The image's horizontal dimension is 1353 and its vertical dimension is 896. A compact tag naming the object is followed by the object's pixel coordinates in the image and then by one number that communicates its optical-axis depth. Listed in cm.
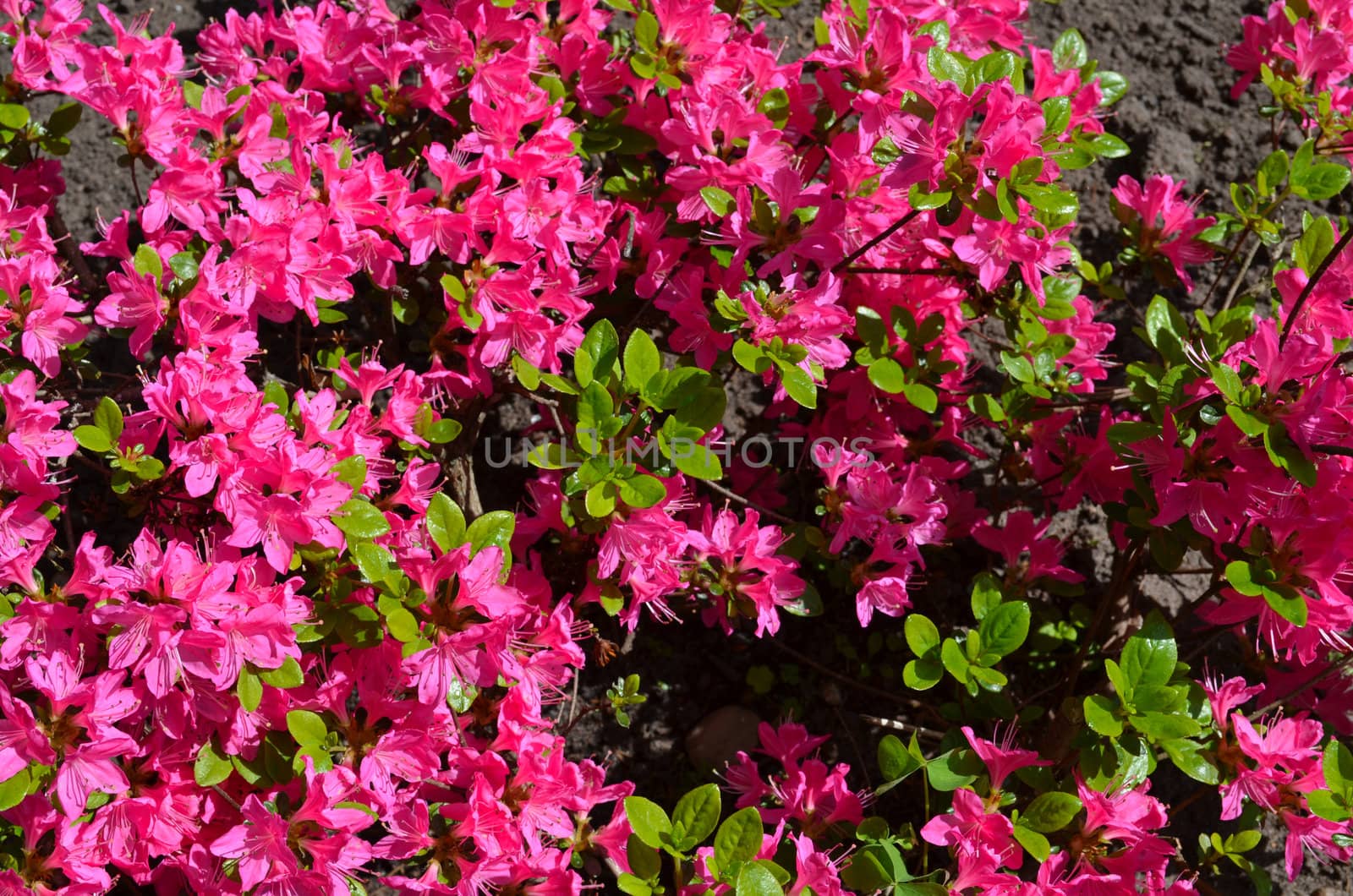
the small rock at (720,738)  137
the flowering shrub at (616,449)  120
